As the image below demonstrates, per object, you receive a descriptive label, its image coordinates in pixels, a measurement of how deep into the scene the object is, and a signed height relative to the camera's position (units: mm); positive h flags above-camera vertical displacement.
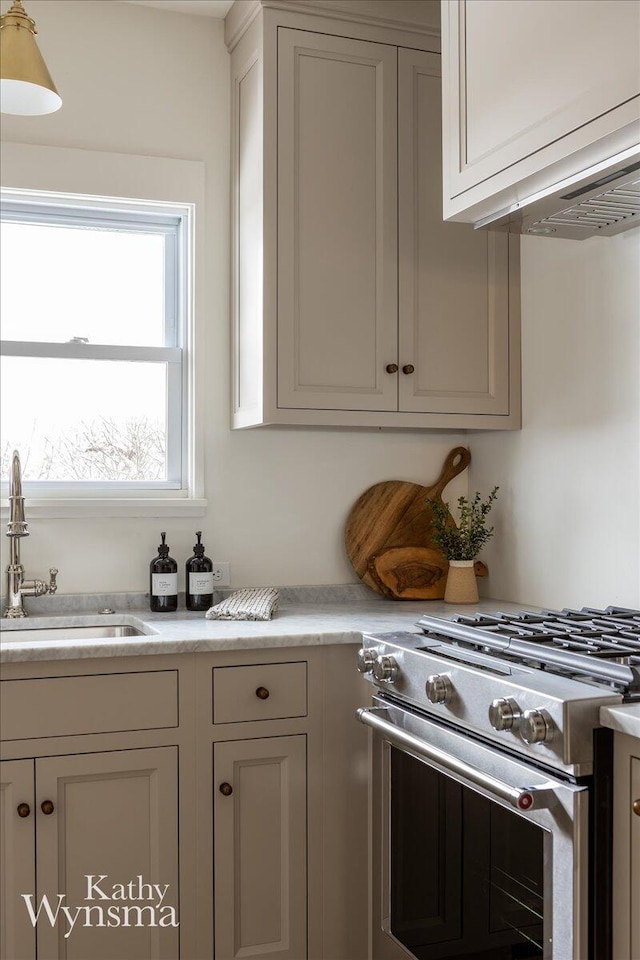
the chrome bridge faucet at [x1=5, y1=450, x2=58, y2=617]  2393 -234
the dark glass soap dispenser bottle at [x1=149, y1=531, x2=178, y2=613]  2486 -298
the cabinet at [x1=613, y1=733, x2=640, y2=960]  1336 -556
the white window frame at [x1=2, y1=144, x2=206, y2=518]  2521 +715
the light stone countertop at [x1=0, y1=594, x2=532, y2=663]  1920 -370
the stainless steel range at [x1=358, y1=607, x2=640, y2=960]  1378 -511
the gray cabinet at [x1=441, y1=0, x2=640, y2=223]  1587 +743
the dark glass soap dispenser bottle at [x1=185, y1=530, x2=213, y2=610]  2492 -294
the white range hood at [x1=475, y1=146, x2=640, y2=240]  1689 +565
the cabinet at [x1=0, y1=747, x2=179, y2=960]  1883 -805
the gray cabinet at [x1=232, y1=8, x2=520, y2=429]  2414 +614
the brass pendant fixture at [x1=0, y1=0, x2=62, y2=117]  1874 +861
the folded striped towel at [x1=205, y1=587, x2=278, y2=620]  2277 -335
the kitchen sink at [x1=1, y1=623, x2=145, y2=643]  2373 -413
